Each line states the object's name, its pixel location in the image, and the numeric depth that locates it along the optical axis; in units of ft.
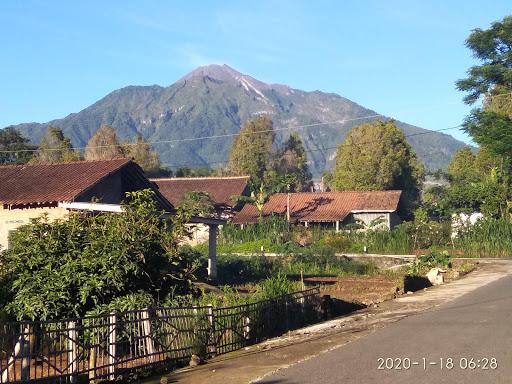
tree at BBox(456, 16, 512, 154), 182.09
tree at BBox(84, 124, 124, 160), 237.04
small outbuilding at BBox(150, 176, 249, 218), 214.69
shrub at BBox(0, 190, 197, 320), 45.60
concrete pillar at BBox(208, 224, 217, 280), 86.43
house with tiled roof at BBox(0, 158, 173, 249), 79.10
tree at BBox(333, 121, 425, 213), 235.61
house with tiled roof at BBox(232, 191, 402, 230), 194.90
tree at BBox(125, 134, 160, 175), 267.59
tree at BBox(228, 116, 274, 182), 288.51
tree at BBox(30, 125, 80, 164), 220.02
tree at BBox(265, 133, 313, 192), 305.53
